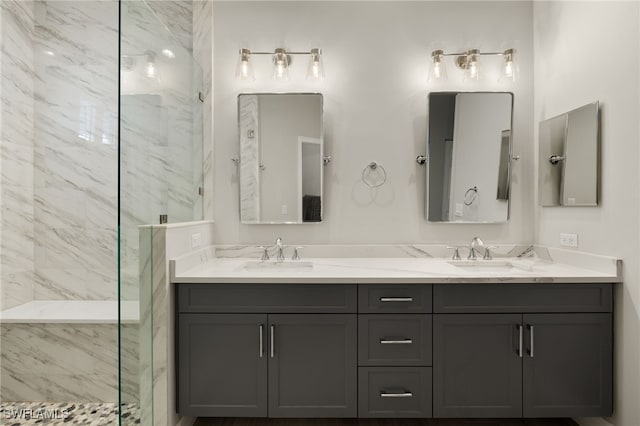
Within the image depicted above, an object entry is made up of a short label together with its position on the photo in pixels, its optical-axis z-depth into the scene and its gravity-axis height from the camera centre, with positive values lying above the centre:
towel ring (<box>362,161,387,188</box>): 2.53 +0.23
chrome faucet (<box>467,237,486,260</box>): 2.37 -0.23
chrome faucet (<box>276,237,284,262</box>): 2.45 -0.27
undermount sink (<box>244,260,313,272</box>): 2.24 -0.34
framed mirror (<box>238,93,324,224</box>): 2.48 +0.36
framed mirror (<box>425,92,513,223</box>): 2.47 +0.45
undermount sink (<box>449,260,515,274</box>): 2.23 -0.33
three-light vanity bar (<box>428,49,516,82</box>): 2.44 +0.95
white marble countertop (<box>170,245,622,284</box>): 1.86 -0.33
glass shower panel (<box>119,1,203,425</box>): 1.51 +0.23
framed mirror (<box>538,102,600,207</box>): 1.97 +0.30
